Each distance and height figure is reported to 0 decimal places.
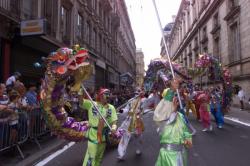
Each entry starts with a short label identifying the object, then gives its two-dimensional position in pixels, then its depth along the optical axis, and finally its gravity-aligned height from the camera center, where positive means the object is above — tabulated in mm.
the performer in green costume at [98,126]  3006 -631
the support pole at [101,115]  3051 -447
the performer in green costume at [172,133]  2530 -619
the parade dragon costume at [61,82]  2975 +79
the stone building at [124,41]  29210 +8081
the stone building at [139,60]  64229 +9829
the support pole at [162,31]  2612 +748
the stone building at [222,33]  13846 +5168
